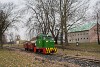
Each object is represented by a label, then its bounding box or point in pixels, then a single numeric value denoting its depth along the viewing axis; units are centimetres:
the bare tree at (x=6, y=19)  1855
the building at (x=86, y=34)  3555
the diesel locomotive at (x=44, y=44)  1220
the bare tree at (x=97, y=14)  2186
